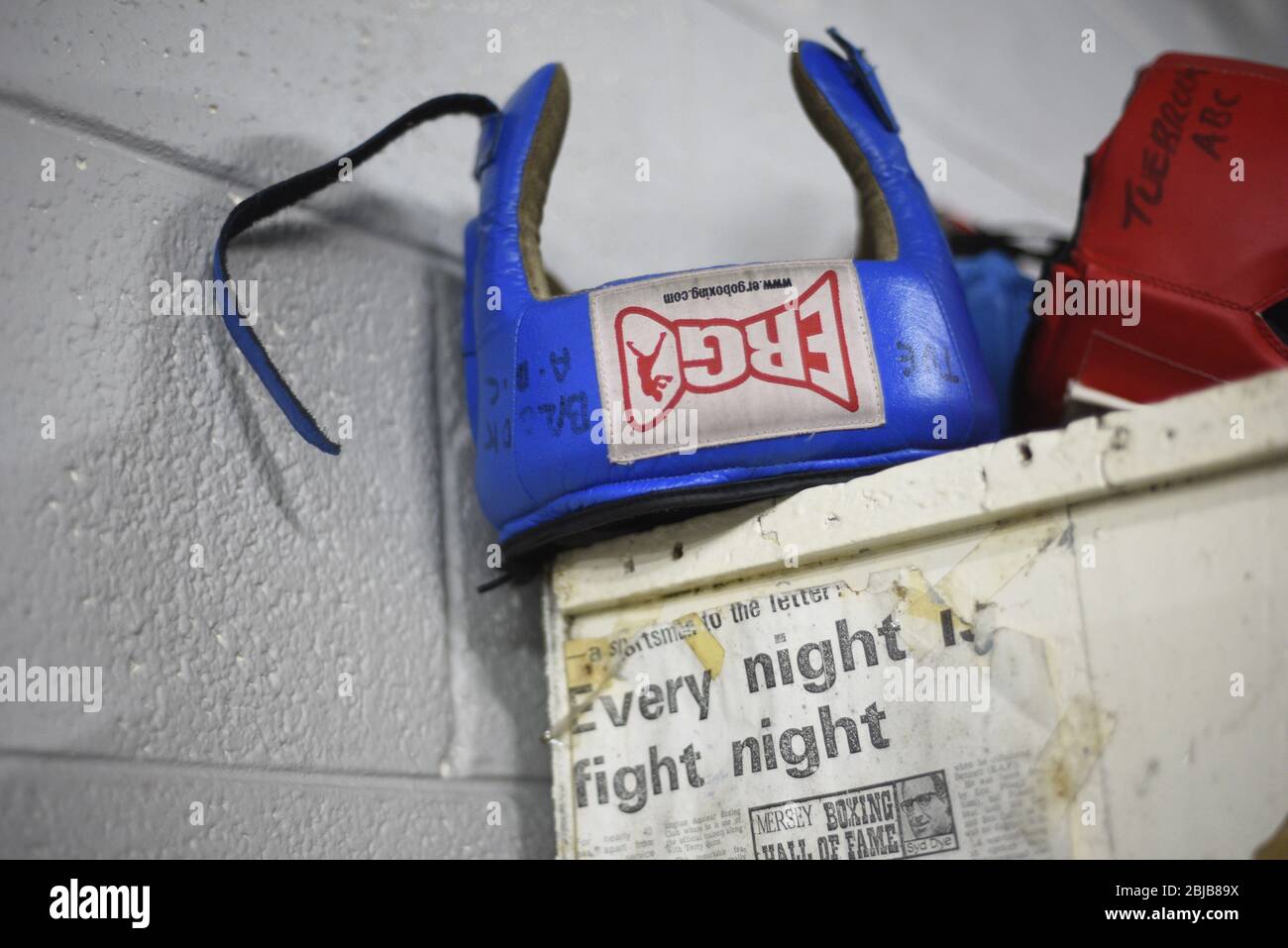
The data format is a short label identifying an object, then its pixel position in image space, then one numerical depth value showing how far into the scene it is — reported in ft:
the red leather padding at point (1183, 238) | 2.41
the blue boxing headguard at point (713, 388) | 2.26
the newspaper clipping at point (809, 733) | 2.10
